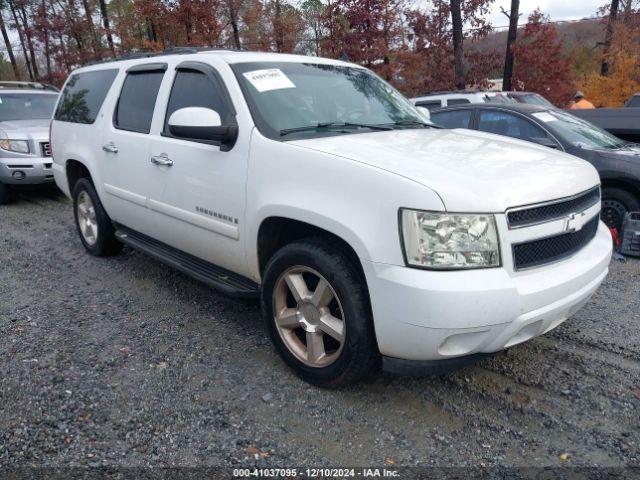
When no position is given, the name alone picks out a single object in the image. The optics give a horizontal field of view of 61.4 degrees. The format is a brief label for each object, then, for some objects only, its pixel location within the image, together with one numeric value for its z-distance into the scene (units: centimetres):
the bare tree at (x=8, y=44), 2903
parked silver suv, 788
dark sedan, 563
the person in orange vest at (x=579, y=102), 1159
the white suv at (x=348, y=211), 241
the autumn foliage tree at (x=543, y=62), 1510
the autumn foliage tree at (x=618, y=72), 1841
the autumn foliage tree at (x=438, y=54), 1523
